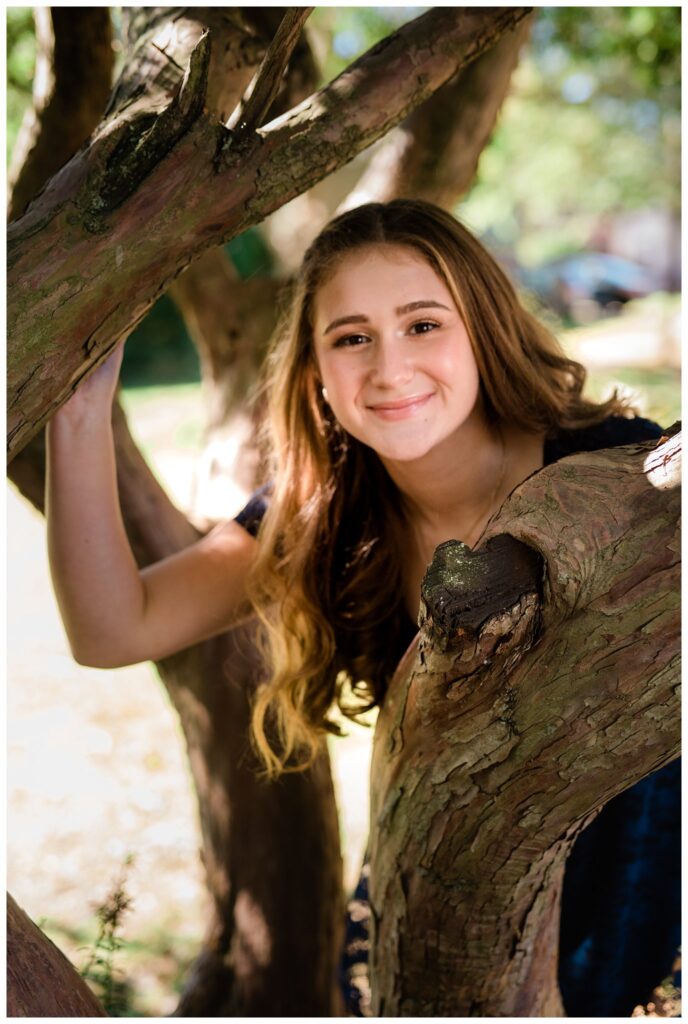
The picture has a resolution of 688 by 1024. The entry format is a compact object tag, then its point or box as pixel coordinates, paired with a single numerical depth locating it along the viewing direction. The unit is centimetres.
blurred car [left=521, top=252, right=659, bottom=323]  2127
